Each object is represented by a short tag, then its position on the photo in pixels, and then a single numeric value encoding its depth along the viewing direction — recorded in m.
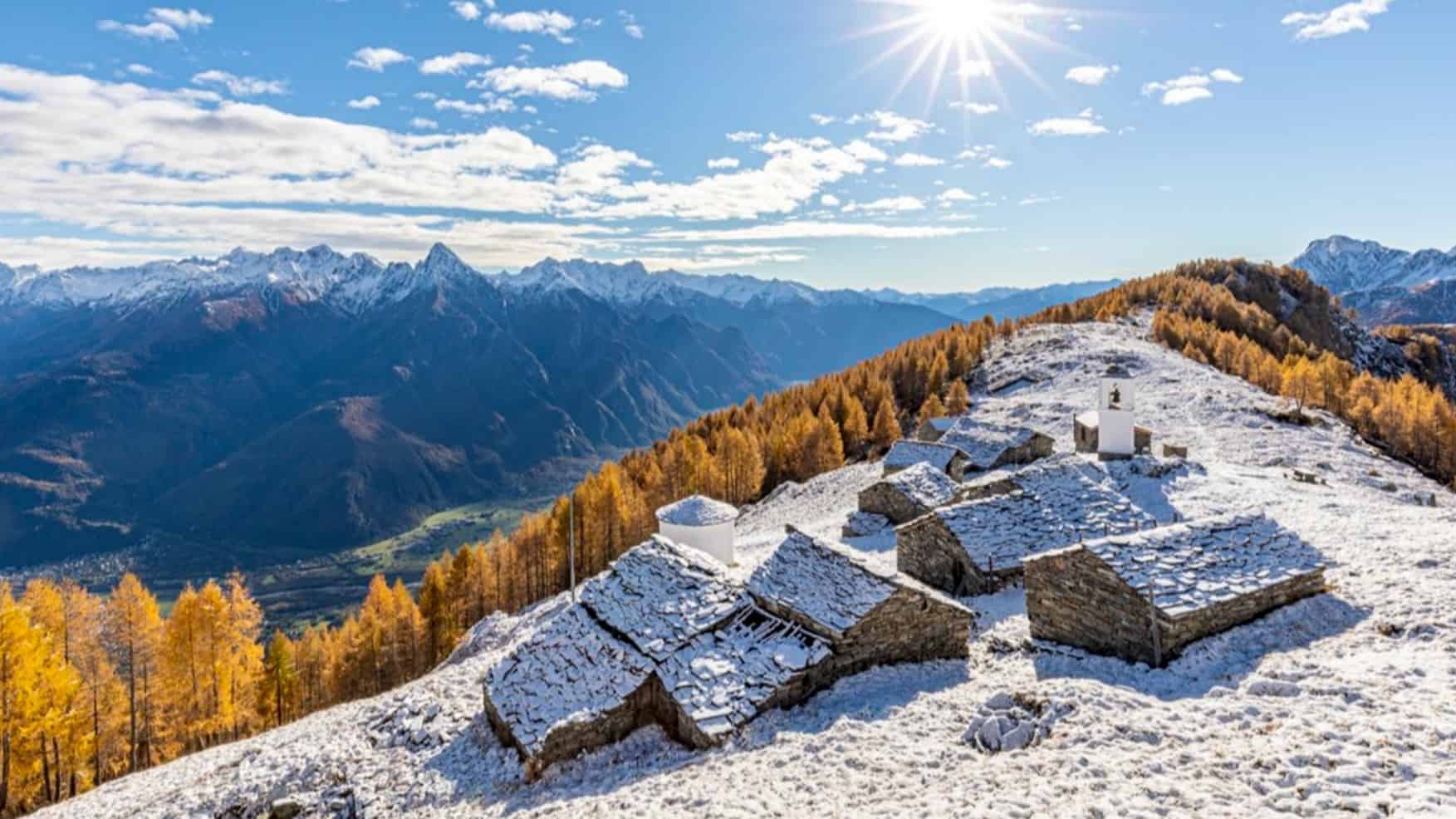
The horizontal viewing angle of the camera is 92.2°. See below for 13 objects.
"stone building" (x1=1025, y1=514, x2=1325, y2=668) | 18.42
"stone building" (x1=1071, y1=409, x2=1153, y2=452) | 47.50
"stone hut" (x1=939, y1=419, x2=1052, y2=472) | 61.78
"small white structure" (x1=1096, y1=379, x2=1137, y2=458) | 43.16
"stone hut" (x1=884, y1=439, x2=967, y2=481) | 58.09
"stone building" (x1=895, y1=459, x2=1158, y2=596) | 28.78
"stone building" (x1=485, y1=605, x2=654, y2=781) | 19.14
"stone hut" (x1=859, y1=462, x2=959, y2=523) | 45.12
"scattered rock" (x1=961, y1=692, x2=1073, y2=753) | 14.97
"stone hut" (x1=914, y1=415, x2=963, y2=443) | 74.19
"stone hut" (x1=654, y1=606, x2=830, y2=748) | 18.42
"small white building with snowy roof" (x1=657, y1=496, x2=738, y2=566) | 39.31
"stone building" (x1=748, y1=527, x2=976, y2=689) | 20.56
